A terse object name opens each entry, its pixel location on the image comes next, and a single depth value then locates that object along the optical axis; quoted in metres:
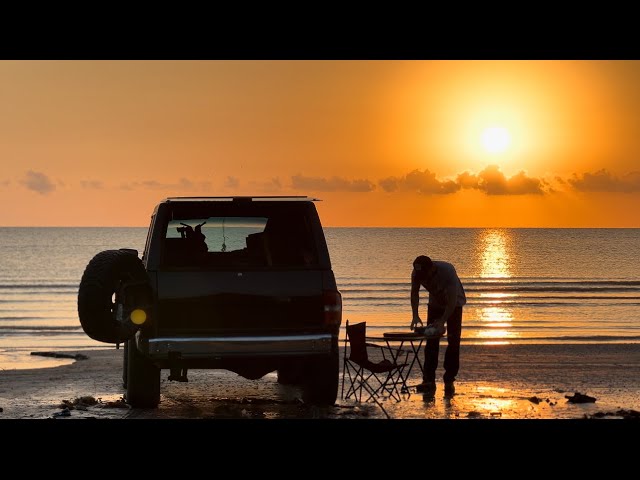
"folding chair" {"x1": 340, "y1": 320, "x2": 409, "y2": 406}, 13.25
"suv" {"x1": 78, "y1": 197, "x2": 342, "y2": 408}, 11.00
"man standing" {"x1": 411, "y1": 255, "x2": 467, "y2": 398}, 13.80
